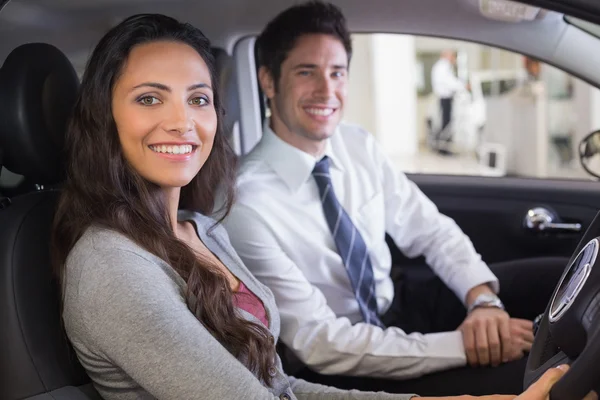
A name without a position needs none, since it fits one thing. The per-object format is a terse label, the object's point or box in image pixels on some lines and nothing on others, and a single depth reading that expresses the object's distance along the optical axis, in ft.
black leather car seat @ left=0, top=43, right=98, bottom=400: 4.56
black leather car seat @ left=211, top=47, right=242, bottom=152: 7.39
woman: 4.16
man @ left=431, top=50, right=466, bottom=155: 39.11
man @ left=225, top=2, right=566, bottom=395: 6.19
